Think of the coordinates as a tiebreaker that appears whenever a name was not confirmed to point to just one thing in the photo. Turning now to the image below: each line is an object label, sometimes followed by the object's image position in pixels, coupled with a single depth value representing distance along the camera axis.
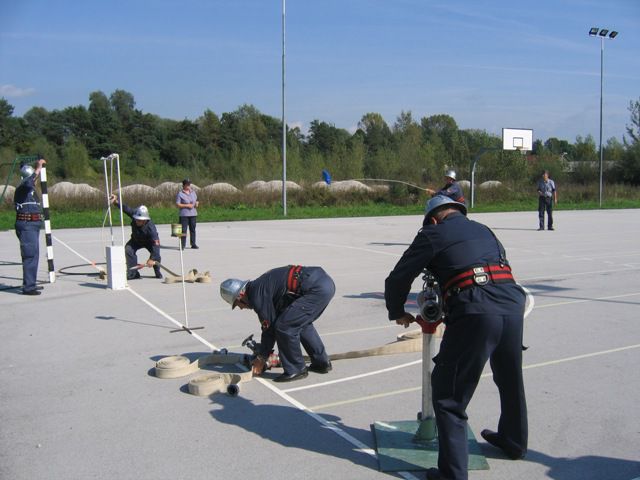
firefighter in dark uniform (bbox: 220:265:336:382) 6.22
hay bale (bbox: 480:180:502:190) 49.43
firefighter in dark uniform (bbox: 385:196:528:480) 4.09
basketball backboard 42.09
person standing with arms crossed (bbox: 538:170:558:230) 22.73
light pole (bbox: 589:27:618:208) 42.31
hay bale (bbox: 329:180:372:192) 46.19
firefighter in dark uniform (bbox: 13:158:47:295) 11.21
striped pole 12.05
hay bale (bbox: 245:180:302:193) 43.72
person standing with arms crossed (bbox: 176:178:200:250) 17.19
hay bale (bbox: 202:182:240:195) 42.24
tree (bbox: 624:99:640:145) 58.91
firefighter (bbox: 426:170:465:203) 12.34
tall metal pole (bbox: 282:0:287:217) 32.22
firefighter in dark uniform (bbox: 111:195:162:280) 12.67
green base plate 4.53
